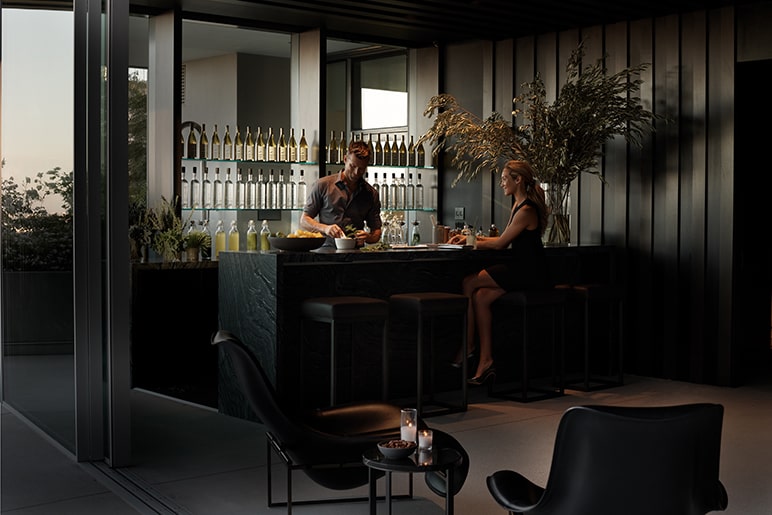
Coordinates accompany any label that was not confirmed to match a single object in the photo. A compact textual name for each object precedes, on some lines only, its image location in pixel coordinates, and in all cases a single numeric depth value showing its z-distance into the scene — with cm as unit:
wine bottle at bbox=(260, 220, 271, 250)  827
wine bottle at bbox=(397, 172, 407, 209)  938
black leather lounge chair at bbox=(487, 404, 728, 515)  274
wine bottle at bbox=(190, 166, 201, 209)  796
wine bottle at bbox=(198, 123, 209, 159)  814
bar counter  604
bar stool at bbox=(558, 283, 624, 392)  737
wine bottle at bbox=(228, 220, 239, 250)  795
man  734
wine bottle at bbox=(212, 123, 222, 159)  824
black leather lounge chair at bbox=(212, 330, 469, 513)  393
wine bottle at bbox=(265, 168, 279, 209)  834
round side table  325
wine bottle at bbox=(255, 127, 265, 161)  841
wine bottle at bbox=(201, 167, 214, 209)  804
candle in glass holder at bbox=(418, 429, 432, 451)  337
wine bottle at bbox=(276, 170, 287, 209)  841
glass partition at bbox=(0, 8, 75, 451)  530
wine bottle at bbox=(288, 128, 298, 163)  859
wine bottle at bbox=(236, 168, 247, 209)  820
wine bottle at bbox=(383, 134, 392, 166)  930
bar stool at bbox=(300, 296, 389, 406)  575
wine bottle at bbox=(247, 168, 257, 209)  824
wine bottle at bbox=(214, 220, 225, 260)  787
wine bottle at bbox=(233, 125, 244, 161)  830
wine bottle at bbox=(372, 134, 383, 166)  927
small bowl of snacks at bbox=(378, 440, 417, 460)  332
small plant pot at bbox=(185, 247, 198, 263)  743
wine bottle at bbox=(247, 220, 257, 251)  791
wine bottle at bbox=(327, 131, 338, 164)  899
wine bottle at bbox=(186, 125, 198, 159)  805
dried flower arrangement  770
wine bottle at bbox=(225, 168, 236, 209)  813
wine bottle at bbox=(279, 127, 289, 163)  854
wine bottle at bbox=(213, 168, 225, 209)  808
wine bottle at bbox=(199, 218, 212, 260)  756
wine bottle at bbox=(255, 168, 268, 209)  830
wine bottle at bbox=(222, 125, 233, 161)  828
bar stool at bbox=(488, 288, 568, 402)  688
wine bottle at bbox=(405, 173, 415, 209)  948
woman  692
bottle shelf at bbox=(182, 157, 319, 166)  810
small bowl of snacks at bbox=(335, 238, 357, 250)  642
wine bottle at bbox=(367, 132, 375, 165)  910
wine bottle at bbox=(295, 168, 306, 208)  858
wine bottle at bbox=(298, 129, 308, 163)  864
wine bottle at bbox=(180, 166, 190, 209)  795
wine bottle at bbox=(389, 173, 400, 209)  931
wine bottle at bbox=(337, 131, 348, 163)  902
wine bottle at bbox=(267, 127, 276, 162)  848
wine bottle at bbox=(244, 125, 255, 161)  836
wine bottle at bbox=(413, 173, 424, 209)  957
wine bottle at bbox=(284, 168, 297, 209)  848
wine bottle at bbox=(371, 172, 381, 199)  909
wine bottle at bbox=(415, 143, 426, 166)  950
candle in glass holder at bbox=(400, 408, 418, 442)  347
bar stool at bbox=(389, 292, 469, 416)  616
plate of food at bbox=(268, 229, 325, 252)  612
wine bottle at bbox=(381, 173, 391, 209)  922
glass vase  804
